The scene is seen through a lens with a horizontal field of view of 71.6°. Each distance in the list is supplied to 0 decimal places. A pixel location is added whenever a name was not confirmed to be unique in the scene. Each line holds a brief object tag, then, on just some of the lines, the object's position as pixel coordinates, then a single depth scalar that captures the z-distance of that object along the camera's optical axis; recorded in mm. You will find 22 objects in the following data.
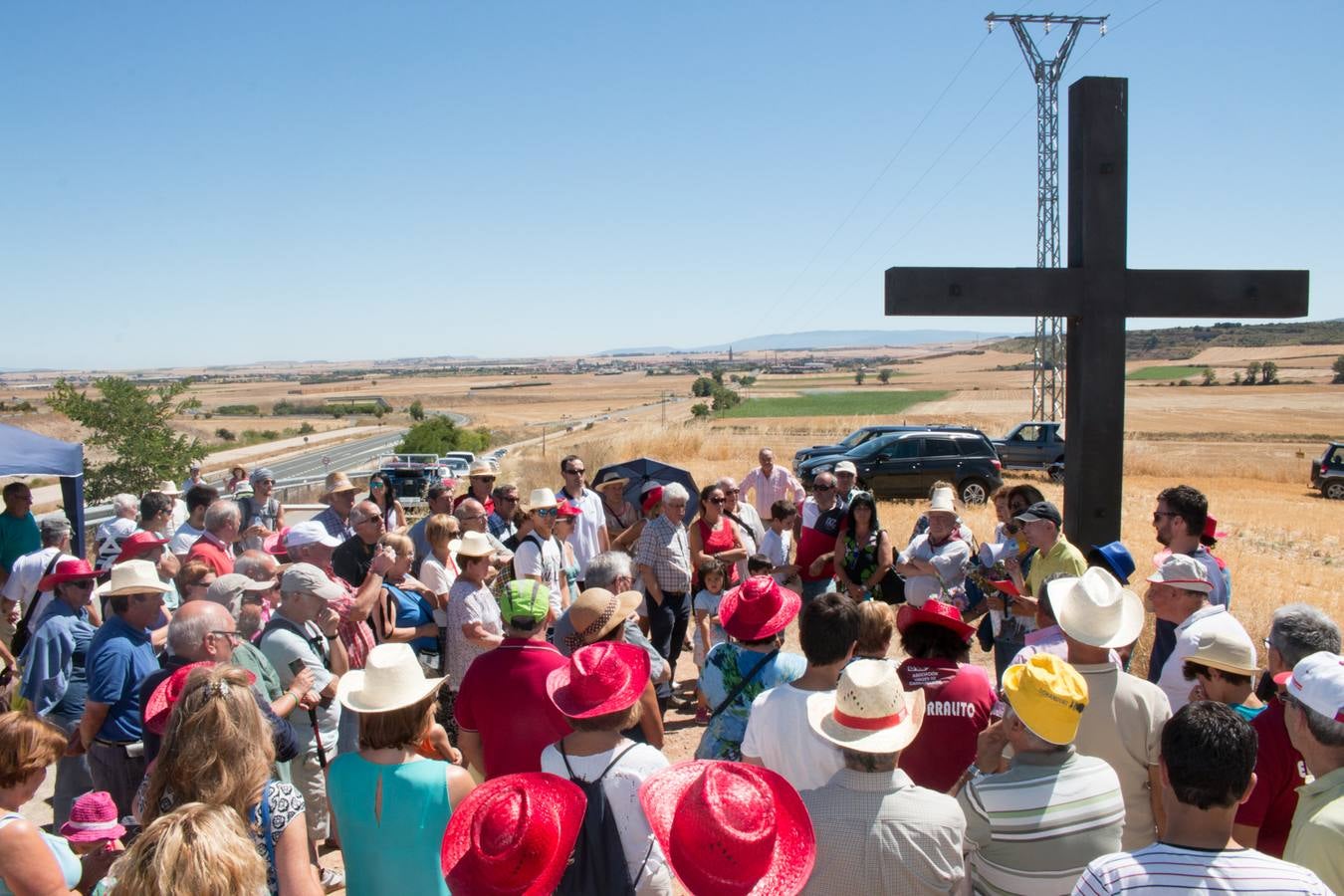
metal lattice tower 23109
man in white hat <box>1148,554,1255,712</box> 3515
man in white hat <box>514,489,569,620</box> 5887
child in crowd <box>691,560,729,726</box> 6191
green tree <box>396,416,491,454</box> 37031
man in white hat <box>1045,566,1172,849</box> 2867
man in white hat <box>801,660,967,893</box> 2336
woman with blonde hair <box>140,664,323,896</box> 2455
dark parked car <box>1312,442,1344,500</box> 22422
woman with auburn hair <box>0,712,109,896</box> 2373
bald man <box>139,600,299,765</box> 3408
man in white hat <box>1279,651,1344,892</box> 2188
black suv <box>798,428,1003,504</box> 19562
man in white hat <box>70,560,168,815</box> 3711
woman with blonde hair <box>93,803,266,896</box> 1909
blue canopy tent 8009
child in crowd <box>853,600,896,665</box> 3379
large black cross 4801
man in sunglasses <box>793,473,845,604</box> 6594
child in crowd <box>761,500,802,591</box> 6727
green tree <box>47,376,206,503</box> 18328
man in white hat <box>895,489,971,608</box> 5836
